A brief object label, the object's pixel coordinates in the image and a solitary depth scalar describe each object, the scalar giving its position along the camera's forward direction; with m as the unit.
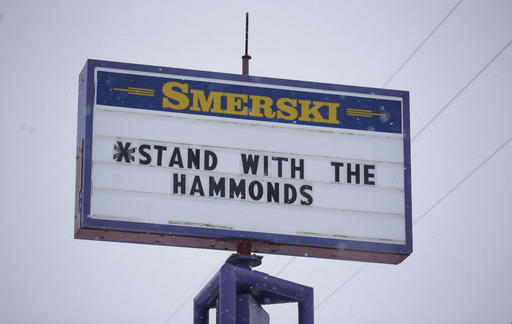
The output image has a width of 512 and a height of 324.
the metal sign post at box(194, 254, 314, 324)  11.19
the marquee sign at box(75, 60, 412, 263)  11.80
